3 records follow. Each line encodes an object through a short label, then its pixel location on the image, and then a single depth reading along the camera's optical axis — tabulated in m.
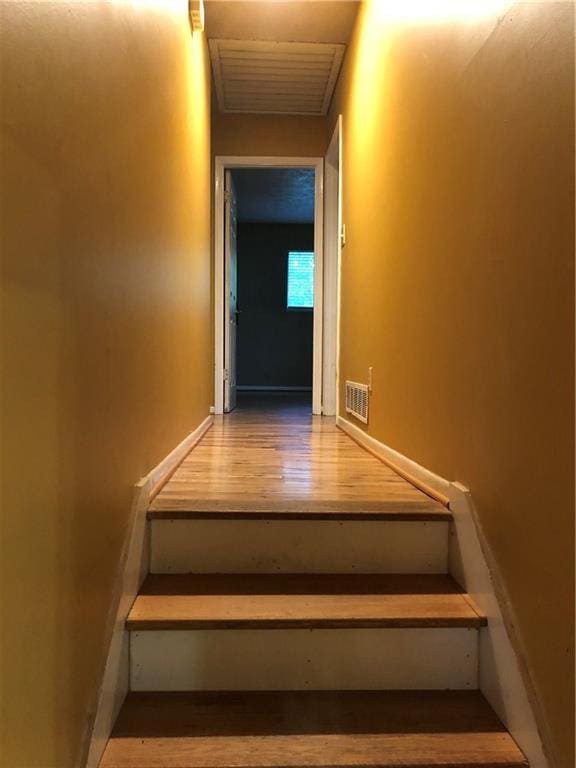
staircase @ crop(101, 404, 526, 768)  1.09
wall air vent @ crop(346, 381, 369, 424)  2.78
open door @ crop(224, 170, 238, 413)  4.36
